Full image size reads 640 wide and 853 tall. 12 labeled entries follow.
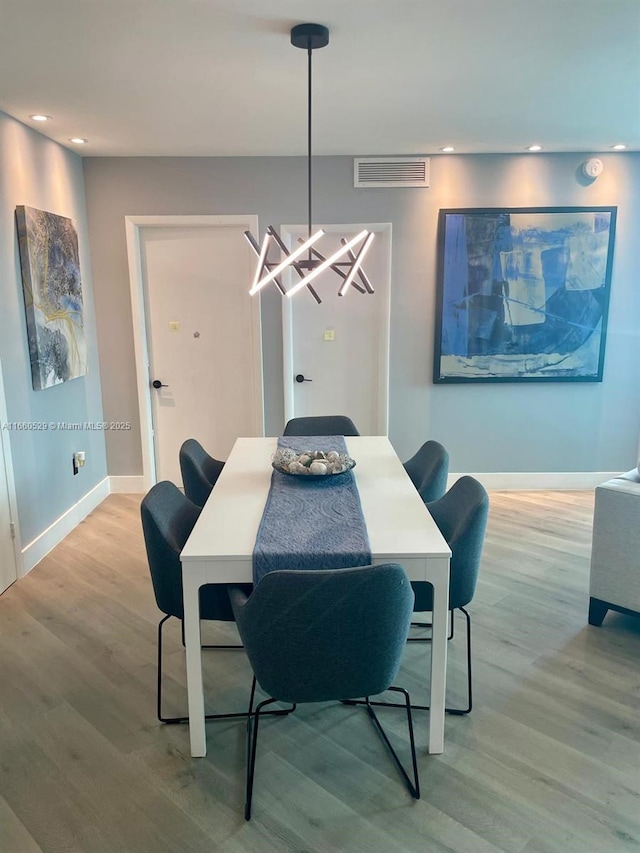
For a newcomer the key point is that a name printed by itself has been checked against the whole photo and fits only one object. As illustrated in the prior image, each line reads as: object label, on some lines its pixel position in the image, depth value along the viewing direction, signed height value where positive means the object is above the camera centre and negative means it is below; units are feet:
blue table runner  6.11 -2.43
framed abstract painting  14.47 +0.37
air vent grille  14.12 +3.20
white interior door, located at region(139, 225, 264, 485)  14.80 -0.66
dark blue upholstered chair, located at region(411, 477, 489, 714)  7.03 -2.79
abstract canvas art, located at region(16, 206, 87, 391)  11.25 +0.29
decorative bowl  8.39 -2.17
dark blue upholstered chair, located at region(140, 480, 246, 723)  6.81 -2.85
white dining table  6.18 -2.47
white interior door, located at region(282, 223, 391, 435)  14.93 -0.95
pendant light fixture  7.37 +0.70
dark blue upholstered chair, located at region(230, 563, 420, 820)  5.20 -2.85
